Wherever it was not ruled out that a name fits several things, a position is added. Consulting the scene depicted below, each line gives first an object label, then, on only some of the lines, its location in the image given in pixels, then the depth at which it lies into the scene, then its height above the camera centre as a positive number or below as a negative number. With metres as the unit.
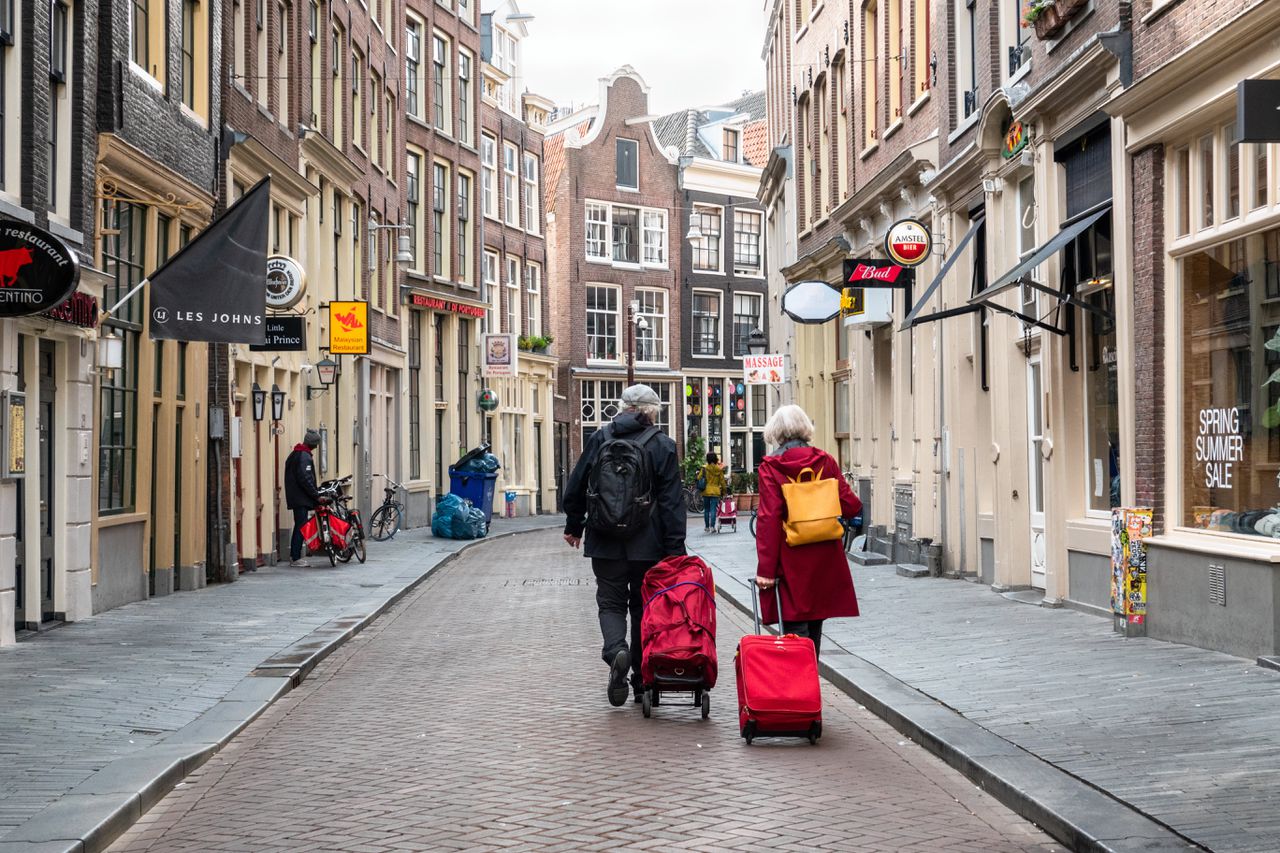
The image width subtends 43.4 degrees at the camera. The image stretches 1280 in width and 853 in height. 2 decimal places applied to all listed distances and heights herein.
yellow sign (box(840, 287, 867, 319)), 22.42 +2.21
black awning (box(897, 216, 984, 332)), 16.95 +2.03
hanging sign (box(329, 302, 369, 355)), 25.45 +2.13
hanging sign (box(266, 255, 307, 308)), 19.75 +2.23
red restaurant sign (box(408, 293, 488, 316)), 35.78 +3.66
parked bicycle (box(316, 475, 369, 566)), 22.22 -0.91
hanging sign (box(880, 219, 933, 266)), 18.58 +2.51
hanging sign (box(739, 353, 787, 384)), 27.11 +1.54
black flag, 14.35 +1.62
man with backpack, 9.12 -0.29
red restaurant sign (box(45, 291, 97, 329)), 12.90 +1.27
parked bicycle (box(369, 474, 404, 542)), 29.05 -1.05
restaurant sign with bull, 10.84 +1.30
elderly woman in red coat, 8.60 -0.54
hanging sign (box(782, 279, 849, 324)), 23.22 +2.27
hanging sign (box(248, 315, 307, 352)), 20.16 +1.61
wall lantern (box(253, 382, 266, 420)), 21.14 +0.80
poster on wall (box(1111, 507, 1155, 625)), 11.90 -0.82
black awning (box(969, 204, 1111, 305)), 13.22 +1.70
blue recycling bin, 31.55 -0.48
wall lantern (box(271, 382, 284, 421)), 22.61 +0.85
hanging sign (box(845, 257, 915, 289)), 19.86 +2.29
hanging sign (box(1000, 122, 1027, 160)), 15.50 +3.11
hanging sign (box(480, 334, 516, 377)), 39.25 +2.59
